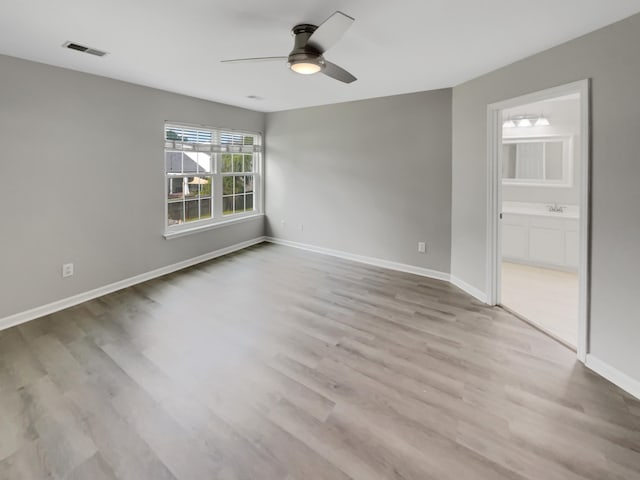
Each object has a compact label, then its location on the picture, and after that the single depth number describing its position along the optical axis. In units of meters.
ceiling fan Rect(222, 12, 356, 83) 1.94
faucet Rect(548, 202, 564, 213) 4.84
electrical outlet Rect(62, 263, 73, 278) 3.37
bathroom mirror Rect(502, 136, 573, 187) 4.82
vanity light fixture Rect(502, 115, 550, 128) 4.88
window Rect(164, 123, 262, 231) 4.56
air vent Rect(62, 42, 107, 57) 2.59
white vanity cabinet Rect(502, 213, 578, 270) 4.48
